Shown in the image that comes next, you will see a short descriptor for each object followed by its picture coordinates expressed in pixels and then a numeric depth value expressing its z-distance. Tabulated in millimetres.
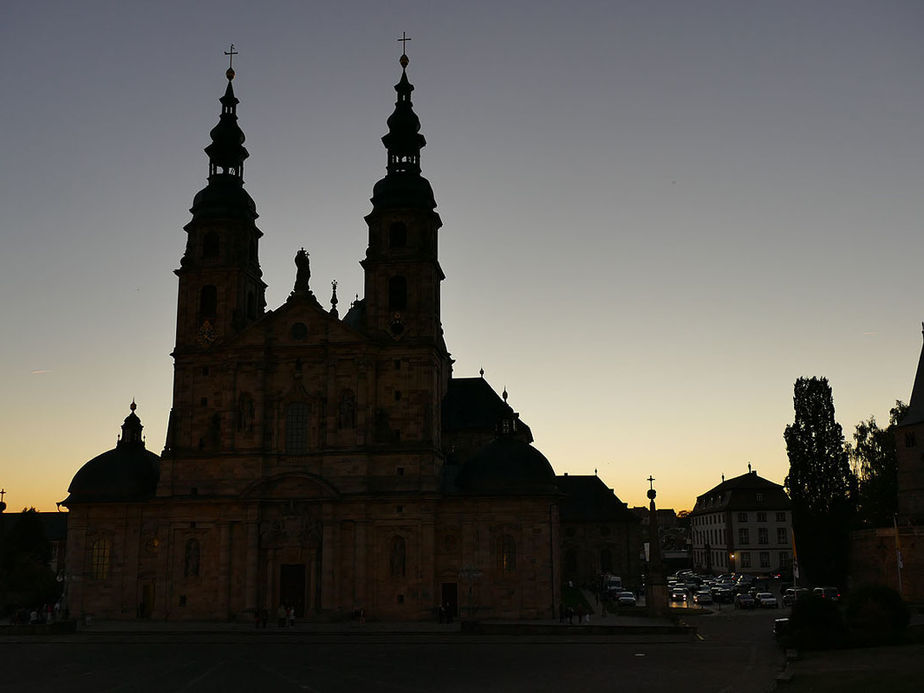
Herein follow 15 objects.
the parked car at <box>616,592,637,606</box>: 62356
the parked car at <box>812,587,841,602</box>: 60994
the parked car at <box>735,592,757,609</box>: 65031
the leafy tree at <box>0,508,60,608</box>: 71000
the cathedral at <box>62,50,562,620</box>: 55469
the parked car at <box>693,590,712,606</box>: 72188
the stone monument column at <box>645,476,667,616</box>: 50812
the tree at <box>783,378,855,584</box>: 69938
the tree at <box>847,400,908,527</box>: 82938
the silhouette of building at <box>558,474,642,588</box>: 90250
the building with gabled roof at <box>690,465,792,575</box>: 110875
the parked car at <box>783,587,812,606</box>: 60991
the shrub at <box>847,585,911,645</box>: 35562
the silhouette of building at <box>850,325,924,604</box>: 64750
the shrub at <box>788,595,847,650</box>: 35906
